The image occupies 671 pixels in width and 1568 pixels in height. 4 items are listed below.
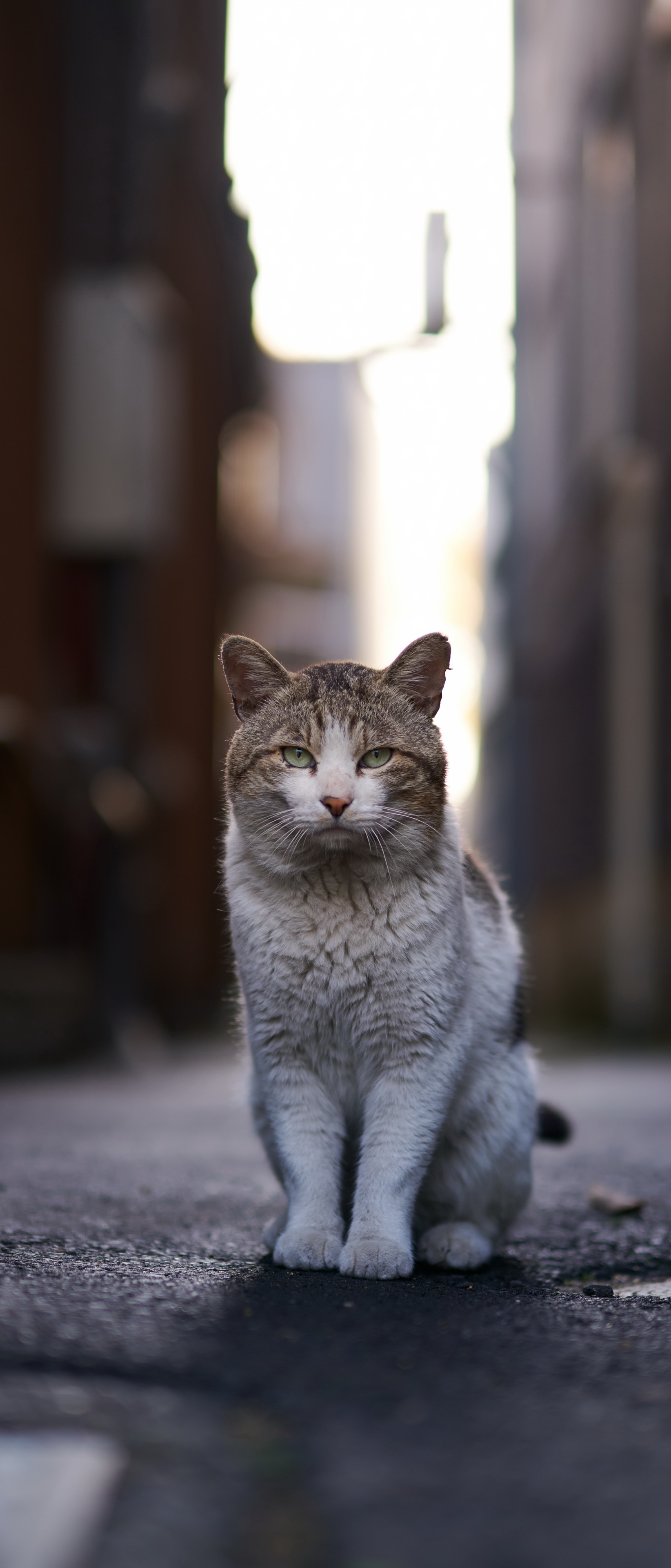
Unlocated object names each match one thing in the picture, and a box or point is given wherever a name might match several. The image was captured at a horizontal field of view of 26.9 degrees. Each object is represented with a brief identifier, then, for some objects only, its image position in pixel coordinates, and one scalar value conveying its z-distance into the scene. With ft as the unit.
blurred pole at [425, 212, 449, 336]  26.86
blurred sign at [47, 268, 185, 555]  24.39
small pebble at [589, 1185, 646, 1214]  9.84
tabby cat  7.51
